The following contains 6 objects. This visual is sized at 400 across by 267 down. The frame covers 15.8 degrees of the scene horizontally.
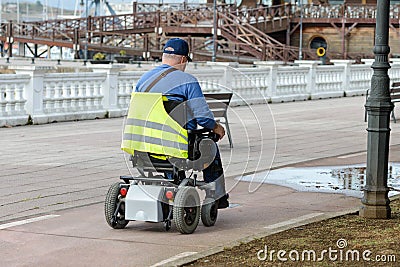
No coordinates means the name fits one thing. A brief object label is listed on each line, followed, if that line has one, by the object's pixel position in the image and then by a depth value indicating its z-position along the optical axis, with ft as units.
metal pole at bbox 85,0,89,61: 320.15
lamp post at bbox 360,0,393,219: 45.65
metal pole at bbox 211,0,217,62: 243.98
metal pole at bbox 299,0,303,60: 318.66
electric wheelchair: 41.97
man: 42.54
